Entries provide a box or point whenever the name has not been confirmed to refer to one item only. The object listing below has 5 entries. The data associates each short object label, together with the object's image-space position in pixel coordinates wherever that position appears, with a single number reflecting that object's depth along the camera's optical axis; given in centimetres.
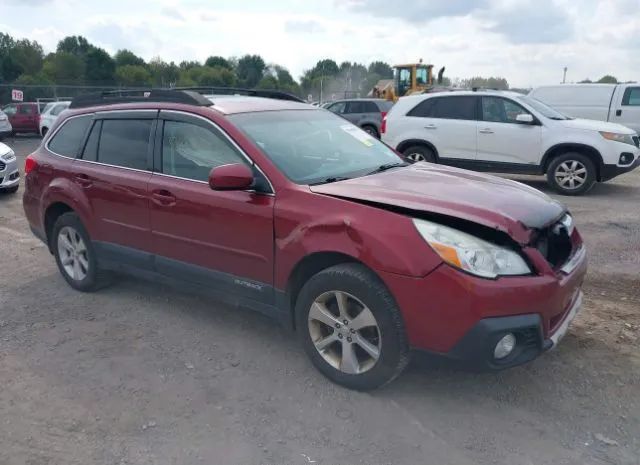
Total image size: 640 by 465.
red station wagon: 295
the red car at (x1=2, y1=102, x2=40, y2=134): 2288
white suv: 924
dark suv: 1912
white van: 1369
